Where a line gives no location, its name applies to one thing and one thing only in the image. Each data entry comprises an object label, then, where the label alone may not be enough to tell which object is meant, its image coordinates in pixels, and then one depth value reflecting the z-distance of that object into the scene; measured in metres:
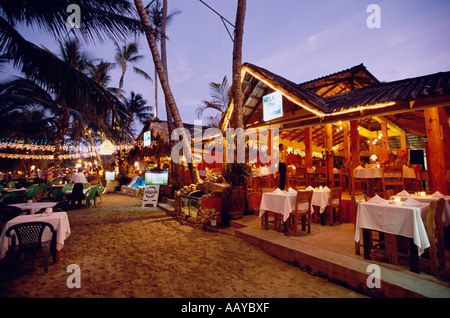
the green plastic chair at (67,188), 11.06
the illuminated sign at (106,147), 14.22
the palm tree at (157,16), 15.15
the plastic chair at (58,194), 9.99
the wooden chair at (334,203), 5.48
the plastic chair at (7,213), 4.71
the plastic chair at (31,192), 9.16
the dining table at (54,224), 3.97
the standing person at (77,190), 9.88
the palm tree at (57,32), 4.19
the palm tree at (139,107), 28.47
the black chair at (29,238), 3.61
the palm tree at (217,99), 10.25
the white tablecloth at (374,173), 6.76
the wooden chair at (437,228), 3.12
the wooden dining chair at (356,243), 3.69
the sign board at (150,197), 10.93
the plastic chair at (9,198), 7.01
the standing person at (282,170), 7.60
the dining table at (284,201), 4.97
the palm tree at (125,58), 24.05
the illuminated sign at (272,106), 8.23
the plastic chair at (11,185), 11.52
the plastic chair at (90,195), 10.27
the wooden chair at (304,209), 4.83
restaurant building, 5.54
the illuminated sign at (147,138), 15.61
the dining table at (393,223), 3.03
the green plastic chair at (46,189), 11.07
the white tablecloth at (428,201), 3.71
